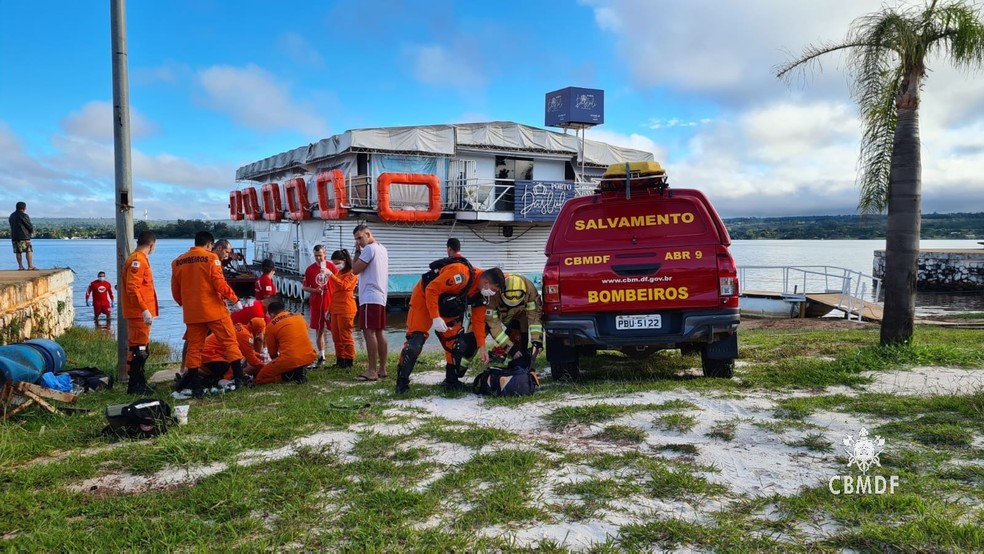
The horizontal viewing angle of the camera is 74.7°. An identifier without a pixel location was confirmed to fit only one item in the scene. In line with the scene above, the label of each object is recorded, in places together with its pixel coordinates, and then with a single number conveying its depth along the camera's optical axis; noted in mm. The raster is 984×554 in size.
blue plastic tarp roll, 6172
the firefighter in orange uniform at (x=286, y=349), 7238
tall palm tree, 7039
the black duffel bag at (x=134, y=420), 4676
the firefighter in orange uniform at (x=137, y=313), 6637
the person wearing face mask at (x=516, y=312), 6152
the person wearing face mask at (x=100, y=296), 18281
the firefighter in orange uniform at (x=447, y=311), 6219
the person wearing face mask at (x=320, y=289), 9328
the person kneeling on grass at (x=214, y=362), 6543
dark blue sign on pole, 25531
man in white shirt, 7480
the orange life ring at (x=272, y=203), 28938
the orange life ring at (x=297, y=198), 25312
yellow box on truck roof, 6316
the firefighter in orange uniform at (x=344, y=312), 8531
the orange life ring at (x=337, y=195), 21734
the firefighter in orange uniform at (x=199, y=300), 6410
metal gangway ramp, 15779
